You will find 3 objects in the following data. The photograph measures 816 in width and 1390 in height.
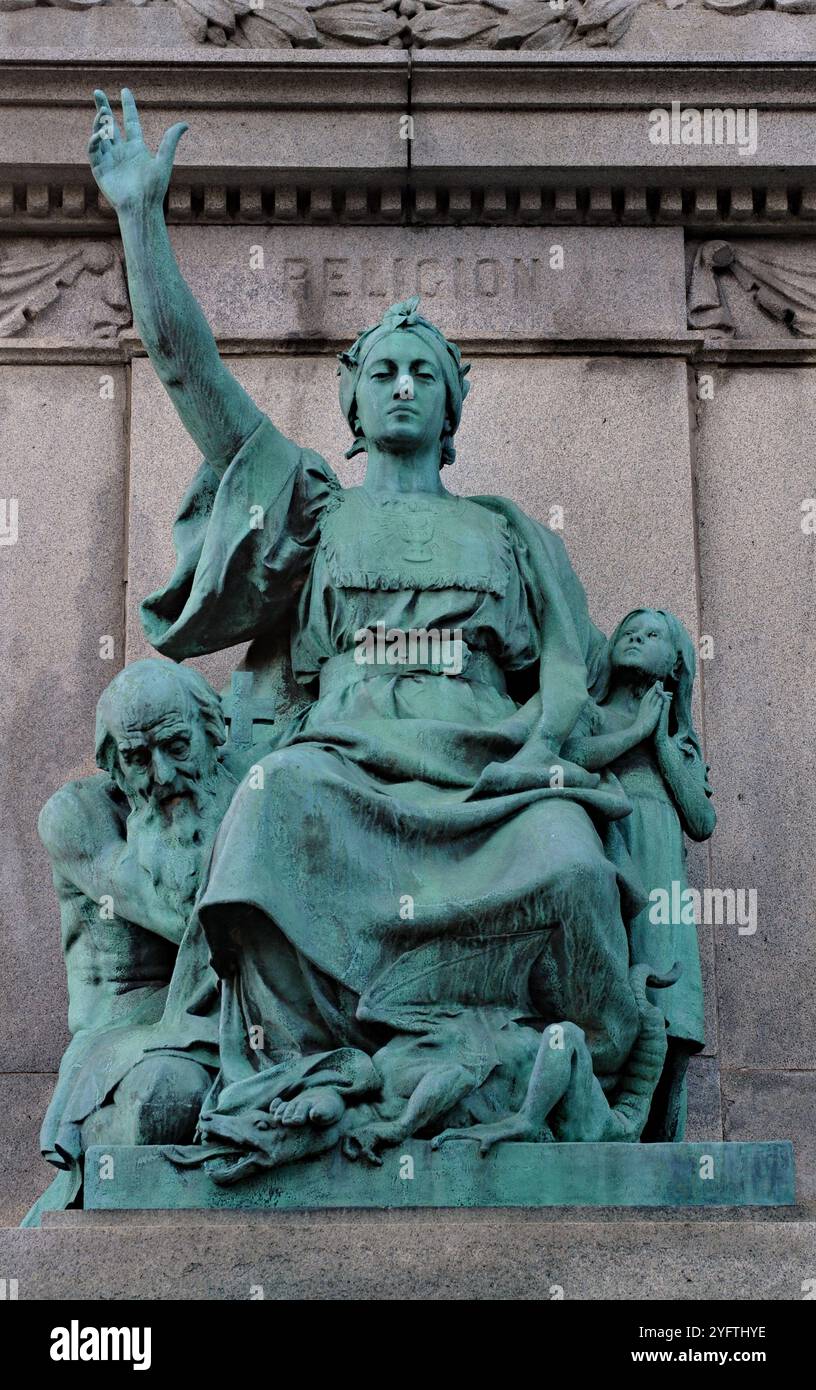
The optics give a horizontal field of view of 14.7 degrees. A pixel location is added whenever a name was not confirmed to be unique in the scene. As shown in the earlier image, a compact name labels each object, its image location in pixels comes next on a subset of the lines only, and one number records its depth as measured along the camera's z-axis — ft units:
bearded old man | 27.17
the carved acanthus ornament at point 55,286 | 36.27
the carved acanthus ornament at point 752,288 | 36.42
